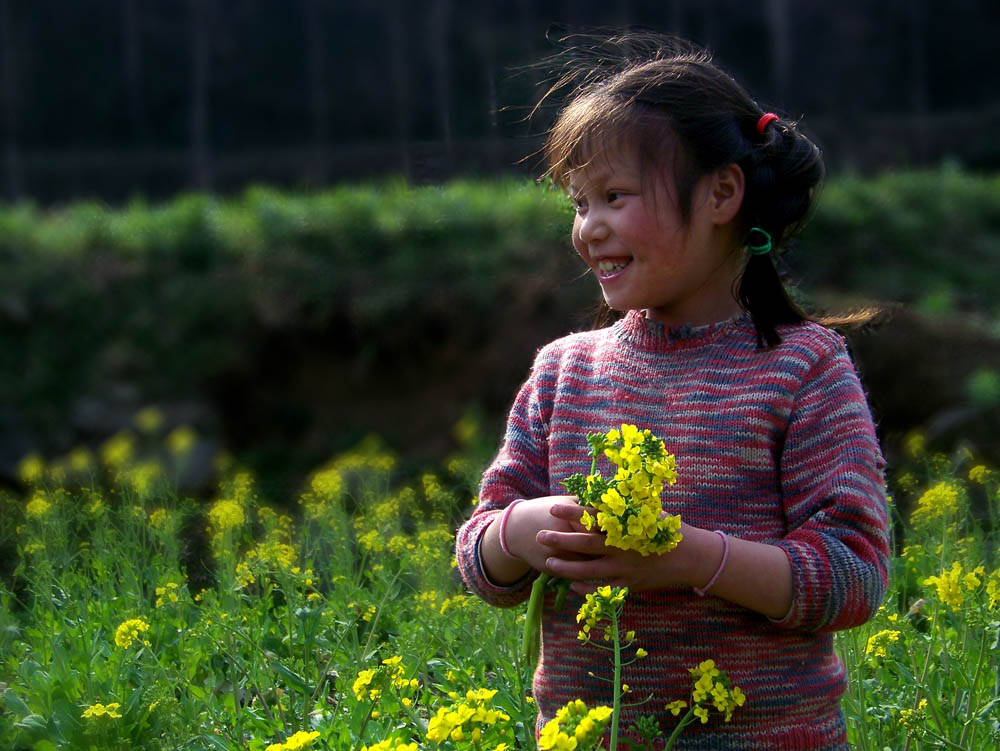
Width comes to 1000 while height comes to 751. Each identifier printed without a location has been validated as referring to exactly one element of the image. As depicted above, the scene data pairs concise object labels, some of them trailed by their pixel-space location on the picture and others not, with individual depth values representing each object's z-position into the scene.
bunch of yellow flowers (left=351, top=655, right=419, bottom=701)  2.27
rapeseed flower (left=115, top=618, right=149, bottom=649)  2.50
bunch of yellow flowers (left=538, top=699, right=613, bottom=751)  2.01
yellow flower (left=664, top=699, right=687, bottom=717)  2.19
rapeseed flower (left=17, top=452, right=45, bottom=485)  3.04
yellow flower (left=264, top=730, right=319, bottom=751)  2.12
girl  2.18
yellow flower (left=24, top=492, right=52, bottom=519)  2.92
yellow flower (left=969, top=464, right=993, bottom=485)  2.89
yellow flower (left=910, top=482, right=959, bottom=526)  2.73
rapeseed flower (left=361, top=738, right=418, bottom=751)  2.09
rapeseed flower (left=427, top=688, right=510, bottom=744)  2.07
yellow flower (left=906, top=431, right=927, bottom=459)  3.14
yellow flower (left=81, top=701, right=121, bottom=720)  2.39
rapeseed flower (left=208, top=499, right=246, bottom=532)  2.81
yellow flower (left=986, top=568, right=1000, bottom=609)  2.42
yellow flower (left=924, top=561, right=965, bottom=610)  2.39
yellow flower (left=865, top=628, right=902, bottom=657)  2.43
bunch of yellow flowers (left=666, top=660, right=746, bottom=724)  2.16
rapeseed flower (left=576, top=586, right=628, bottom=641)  2.09
